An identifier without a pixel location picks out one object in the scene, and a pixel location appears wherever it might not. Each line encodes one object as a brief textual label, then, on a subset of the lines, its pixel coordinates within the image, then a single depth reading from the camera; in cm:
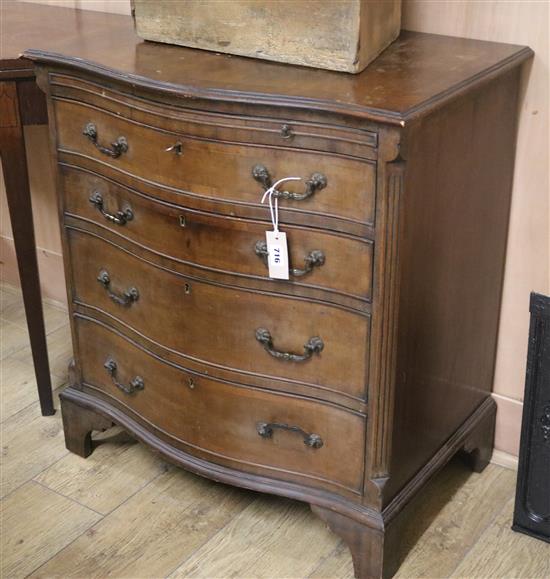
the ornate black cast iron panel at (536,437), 176
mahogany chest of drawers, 150
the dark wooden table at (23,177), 193
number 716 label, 156
